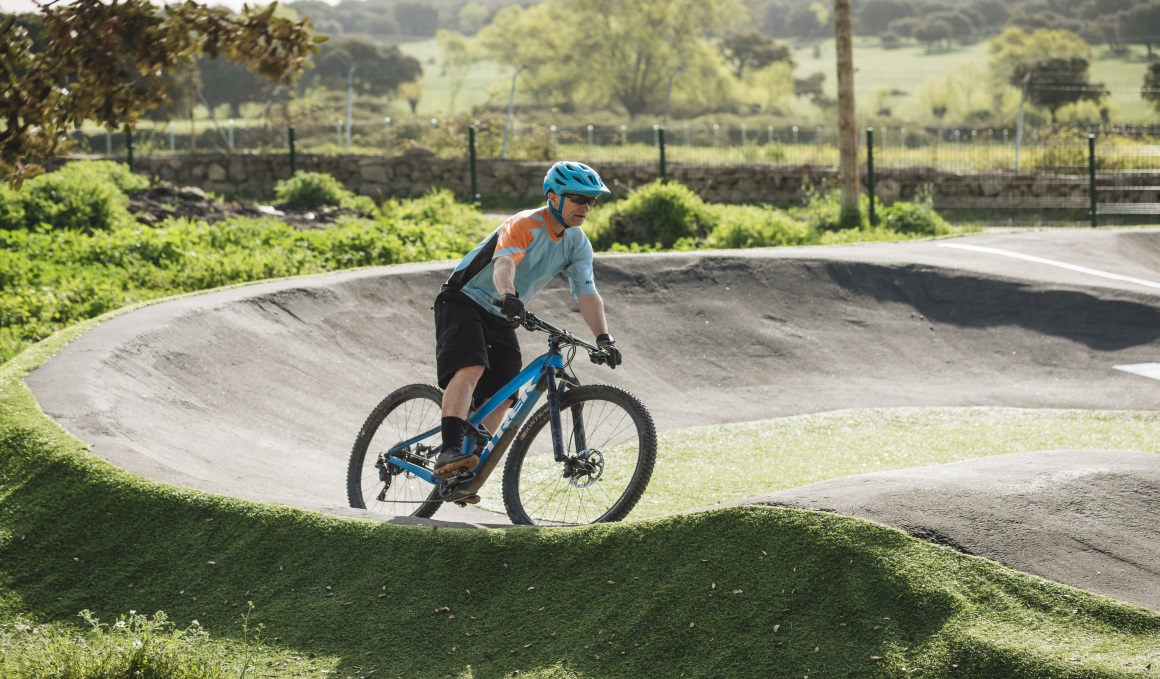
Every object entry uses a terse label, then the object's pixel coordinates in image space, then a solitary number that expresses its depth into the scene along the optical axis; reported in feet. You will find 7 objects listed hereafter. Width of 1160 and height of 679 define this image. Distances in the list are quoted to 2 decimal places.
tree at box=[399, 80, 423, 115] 324.19
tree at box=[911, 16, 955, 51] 446.19
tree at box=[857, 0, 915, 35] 530.68
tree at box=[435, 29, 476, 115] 341.60
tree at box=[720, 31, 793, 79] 354.33
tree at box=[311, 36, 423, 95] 317.83
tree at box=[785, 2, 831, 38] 552.82
